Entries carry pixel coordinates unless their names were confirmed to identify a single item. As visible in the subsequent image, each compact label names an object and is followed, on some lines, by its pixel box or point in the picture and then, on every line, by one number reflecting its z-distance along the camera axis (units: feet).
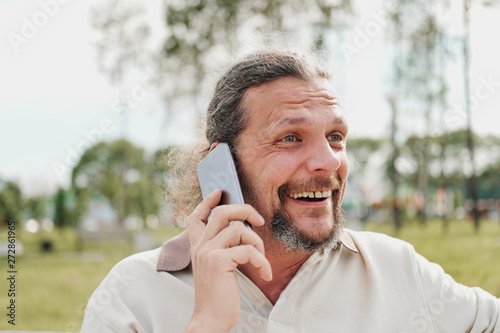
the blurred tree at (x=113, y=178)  50.26
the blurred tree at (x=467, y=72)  17.34
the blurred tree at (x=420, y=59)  22.88
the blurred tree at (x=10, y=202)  34.22
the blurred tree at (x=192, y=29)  23.58
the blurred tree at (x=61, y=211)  47.00
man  5.81
